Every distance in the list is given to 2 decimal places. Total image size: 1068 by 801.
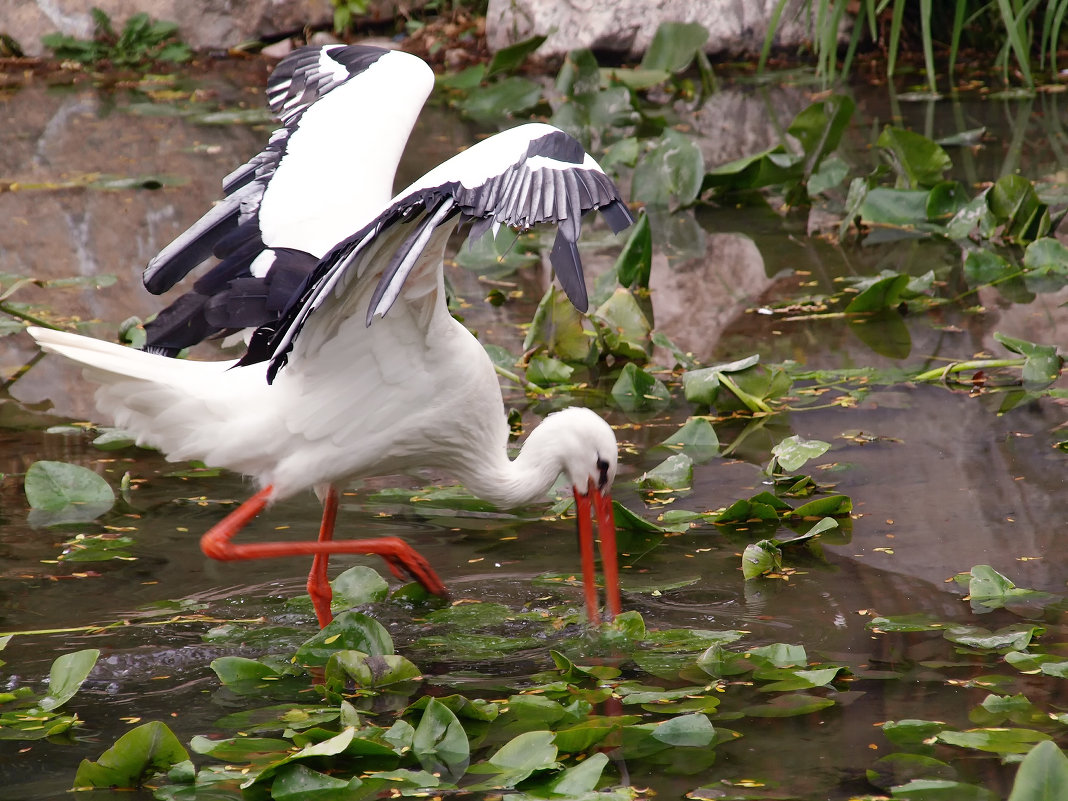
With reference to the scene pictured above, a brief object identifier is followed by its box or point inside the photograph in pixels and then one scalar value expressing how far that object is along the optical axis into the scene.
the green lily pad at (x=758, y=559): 8.55
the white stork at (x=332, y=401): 8.25
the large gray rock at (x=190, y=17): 28.20
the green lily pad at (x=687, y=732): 6.44
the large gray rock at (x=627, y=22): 24.97
